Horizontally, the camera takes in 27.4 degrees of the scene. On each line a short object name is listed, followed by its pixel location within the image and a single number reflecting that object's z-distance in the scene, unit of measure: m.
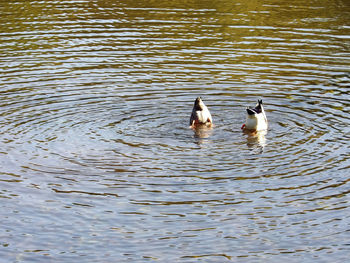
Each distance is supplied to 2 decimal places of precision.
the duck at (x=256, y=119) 16.69
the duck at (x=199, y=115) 17.09
